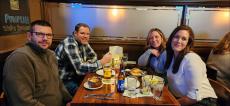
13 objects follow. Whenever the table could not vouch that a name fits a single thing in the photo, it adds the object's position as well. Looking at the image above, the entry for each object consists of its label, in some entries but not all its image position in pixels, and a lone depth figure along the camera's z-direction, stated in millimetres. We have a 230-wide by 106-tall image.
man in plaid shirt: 2105
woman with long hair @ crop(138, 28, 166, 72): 2419
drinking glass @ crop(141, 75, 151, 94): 1578
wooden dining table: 1366
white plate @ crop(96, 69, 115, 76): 2023
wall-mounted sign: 2057
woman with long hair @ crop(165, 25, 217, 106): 1705
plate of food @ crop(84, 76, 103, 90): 1643
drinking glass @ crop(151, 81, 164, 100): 1479
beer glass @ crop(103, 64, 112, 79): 1821
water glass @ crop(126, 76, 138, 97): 1579
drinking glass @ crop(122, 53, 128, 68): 2181
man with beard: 1381
